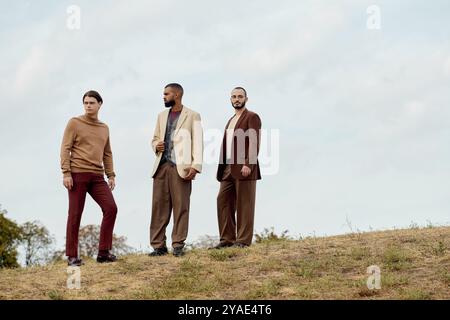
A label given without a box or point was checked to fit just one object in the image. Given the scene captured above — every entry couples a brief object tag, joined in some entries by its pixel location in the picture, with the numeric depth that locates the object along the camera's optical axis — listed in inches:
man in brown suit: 521.7
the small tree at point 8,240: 1547.5
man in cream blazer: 502.3
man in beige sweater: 482.0
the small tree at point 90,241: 1502.2
